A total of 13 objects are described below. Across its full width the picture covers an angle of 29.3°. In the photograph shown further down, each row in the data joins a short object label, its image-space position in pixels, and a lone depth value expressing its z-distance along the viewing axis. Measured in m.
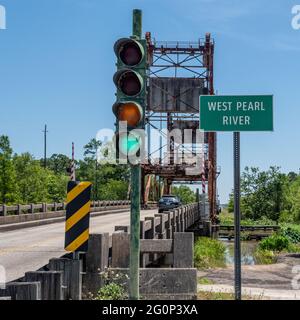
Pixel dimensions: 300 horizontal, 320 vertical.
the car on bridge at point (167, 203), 42.22
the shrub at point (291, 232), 50.25
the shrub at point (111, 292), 9.09
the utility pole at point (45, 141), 104.50
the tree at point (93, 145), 114.56
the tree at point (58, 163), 168.62
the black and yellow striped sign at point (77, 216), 7.97
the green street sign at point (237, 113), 7.32
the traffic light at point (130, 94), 7.29
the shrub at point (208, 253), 26.22
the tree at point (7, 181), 66.69
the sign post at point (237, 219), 7.20
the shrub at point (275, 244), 40.89
